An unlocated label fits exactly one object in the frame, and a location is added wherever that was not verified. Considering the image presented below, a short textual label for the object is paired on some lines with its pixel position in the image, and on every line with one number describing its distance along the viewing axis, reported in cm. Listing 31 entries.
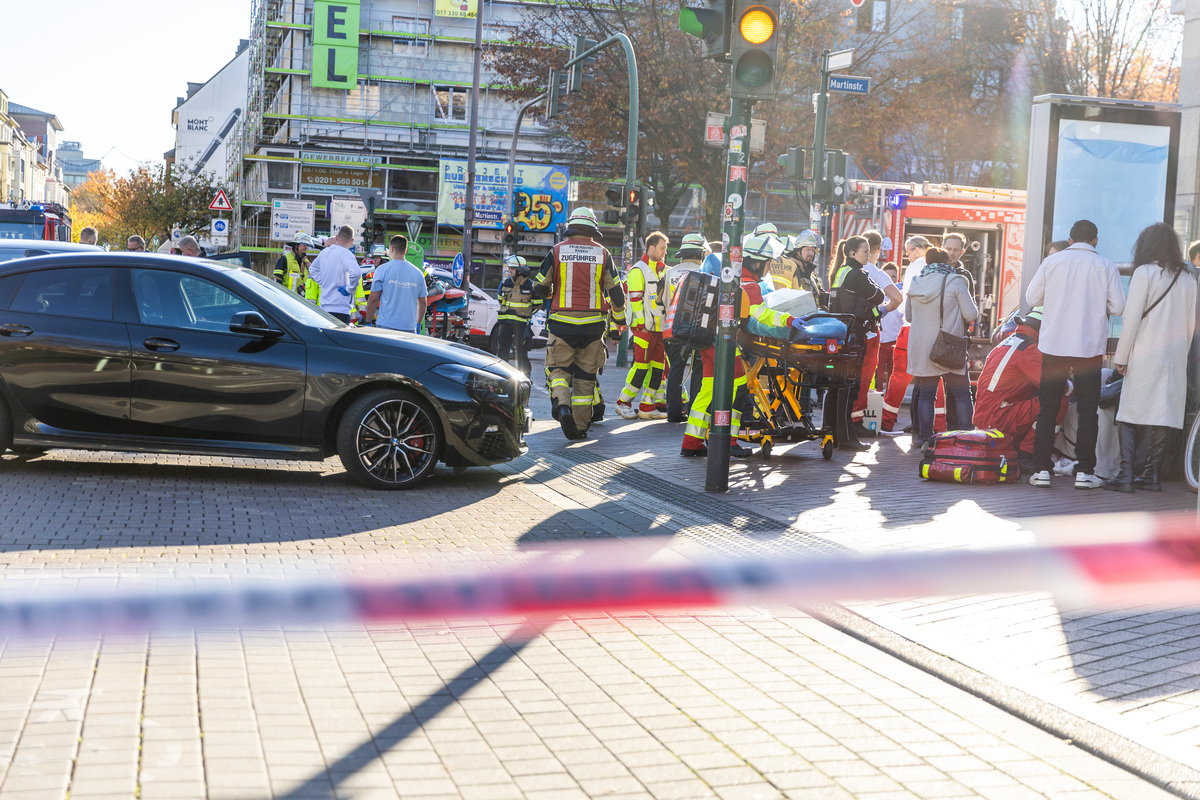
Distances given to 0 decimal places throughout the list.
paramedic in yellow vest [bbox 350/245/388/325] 1625
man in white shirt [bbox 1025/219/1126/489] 973
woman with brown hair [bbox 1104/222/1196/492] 941
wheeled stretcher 1038
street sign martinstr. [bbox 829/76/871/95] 1623
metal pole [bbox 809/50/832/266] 1754
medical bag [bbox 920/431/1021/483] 980
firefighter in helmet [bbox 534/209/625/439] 1164
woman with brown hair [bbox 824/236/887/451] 1122
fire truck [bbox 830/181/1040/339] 2330
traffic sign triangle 3152
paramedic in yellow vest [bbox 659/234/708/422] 1331
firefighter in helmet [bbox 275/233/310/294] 1875
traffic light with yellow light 884
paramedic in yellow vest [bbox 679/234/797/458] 1026
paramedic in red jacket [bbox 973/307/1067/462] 1048
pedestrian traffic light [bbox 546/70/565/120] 2649
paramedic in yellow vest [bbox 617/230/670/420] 1345
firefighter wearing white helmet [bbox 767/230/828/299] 1211
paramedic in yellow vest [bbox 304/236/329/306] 1623
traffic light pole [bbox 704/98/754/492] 891
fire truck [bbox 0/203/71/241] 3136
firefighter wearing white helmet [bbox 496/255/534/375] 1427
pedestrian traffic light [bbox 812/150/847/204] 1845
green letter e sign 5334
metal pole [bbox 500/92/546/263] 2952
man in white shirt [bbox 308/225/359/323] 1384
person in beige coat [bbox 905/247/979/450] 1130
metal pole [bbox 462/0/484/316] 3438
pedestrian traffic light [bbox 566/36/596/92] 2509
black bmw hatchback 852
